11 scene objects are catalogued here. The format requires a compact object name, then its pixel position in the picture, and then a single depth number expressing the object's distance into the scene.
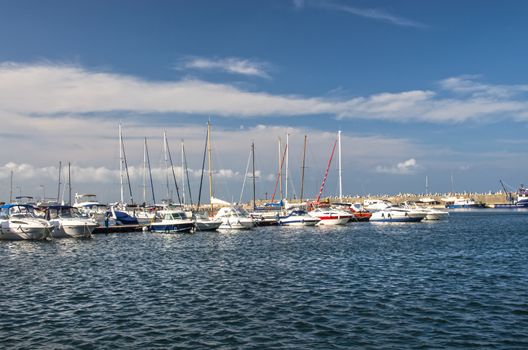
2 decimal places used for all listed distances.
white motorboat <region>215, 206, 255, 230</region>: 81.62
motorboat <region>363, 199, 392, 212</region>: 151.40
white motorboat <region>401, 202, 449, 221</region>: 105.56
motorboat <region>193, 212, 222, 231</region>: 79.75
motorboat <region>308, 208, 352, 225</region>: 92.02
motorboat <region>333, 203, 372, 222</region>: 108.30
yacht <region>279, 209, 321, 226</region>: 90.25
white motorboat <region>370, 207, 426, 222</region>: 101.50
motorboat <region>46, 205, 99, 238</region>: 68.31
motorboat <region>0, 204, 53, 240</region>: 63.25
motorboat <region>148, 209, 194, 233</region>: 76.12
